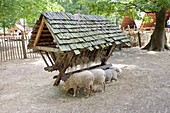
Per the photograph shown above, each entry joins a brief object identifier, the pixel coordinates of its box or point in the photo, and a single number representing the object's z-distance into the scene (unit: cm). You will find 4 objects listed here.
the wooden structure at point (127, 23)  3039
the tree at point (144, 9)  1182
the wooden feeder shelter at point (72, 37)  516
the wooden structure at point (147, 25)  2705
